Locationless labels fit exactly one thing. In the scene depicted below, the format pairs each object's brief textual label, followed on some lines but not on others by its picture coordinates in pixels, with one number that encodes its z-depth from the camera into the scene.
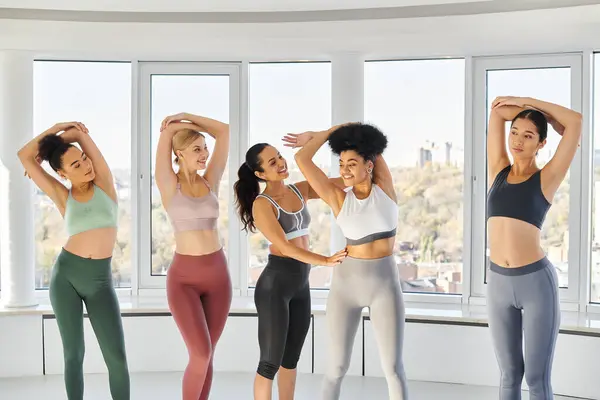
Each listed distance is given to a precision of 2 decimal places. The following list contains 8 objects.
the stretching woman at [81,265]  4.04
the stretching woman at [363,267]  3.65
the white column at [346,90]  5.80
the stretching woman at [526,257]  3.65
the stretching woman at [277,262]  3.86
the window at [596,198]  5.60
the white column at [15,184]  5.62
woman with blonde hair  4.00
